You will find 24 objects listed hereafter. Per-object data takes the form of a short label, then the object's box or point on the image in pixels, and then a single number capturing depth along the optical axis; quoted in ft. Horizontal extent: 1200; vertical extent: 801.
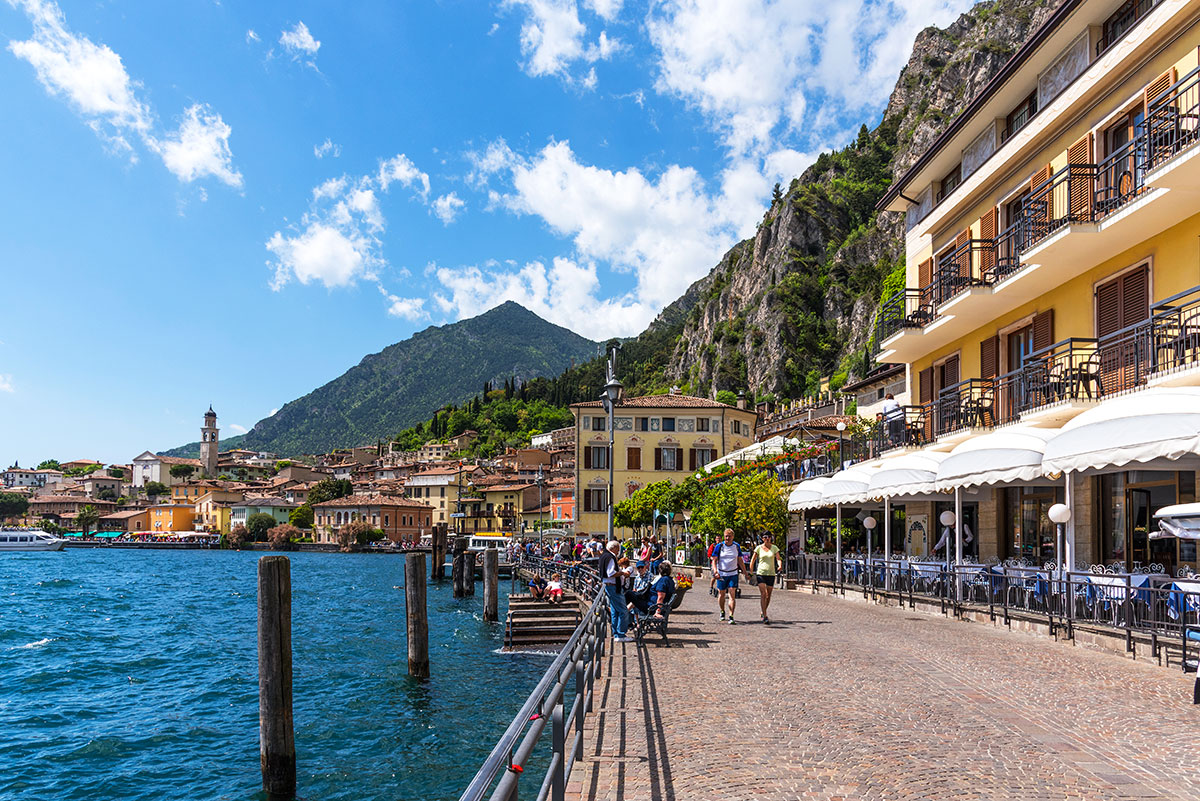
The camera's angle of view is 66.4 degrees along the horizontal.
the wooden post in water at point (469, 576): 155.94
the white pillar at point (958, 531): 60.03
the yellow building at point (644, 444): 222.89
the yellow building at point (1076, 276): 48.49
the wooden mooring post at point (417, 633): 68.90
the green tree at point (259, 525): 454.81
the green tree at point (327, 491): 474.08
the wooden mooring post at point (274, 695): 41.70
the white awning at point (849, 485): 70.26
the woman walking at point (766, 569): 54.29
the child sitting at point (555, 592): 85.61
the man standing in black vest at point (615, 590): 45.11
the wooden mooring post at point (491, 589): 103.71
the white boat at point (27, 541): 386.73
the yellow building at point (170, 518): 491.72
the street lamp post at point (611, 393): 65.31
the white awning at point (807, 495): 78.23
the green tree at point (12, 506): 532.32
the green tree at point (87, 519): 506.48
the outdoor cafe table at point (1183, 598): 35.81
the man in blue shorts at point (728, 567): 56.80
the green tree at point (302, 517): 456.45
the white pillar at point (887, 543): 69.87
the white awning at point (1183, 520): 31.37
